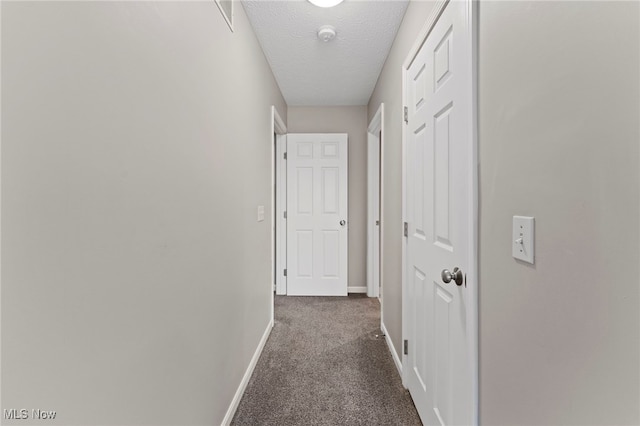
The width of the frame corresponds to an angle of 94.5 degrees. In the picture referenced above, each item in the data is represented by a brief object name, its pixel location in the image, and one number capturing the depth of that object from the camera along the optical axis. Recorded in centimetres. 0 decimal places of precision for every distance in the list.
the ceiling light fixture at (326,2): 177
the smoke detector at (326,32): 207
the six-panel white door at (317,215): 359
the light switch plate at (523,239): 76
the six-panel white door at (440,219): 109
